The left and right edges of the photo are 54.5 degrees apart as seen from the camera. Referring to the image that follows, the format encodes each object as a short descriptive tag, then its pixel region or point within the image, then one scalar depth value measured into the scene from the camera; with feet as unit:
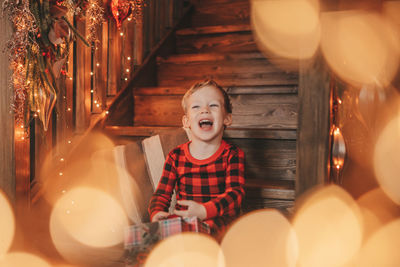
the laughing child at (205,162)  5.02
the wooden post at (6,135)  4.61
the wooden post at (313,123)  3.39
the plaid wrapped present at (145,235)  3.93
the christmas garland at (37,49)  4.41
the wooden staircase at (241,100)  6.12
